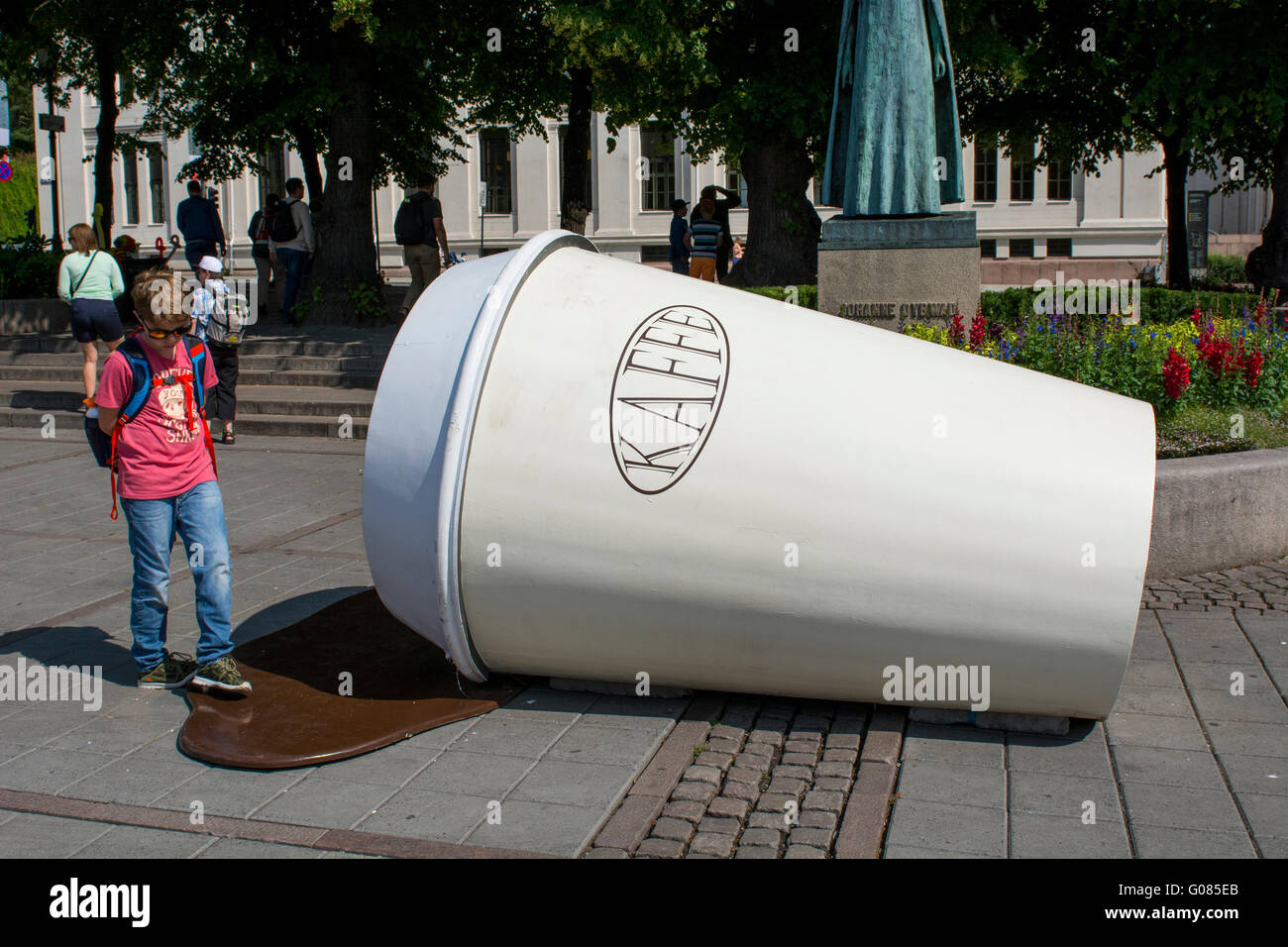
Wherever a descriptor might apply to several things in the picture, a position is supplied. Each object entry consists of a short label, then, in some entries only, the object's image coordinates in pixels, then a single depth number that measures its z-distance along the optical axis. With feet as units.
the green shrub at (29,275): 57.00
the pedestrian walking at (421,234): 53.57
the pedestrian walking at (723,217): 56.81
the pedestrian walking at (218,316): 32.78
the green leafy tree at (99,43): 56.85
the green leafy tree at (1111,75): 53.83
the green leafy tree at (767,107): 55.52
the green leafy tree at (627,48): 47.42
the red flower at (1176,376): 23.41
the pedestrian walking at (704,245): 53.16
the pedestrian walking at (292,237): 57.21
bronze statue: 33.45
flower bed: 23.40
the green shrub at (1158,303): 42.86
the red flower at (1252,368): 25.03
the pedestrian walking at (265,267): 64.23
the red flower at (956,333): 28.27
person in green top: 38.09
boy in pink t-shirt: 16.12
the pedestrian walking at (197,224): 56.24
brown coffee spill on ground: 14.49
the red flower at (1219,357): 24.99
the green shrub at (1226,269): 98.27
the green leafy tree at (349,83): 55.36
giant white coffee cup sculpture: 13.83
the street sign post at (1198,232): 97.25
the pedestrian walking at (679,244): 64.48
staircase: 39.65
